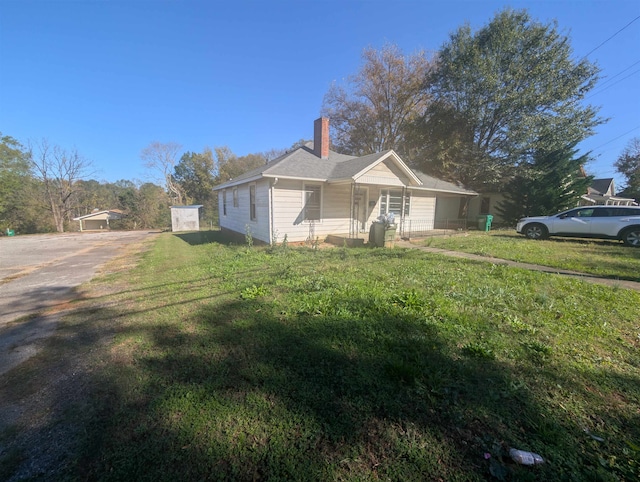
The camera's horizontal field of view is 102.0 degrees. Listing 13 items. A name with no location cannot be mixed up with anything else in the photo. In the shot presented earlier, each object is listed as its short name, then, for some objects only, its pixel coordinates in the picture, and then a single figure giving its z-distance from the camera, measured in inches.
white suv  373.7
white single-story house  403.2
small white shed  839.1
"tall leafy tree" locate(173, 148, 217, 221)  1464.1
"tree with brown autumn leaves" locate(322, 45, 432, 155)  866.8
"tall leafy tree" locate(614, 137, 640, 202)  1396.4
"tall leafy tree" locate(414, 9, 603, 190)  656.4
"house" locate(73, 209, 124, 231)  1304.1
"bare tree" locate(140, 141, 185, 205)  1455.5
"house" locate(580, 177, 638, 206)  1142.9
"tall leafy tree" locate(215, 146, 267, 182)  1488.7
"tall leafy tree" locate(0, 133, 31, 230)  1010.1
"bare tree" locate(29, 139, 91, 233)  1066.1
